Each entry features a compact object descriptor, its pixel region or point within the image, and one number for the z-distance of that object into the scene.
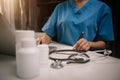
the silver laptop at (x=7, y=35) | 0.50
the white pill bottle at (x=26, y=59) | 0.40
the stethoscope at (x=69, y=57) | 0.52
